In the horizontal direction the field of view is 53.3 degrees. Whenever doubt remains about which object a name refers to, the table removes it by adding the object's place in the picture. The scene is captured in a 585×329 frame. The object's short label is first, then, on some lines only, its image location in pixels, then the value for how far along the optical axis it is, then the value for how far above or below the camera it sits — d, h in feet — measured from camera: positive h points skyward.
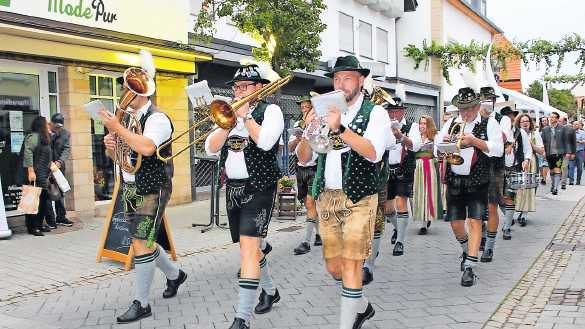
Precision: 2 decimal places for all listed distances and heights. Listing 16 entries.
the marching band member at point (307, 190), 24.21 -1.95
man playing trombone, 14.11 -0.65
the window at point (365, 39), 68.59 +12.77
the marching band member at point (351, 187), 12.79 -0.92
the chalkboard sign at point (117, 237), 22.36 -3.43
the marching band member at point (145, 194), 15.28 -1.20
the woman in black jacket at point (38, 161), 28.73 -0.49
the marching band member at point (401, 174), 23.25 -1.25
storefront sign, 30.81 +8.07
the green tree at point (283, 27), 30.66 +6.51
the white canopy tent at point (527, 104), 71.77 +4.89
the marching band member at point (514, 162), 26.61 -0.83
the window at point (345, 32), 63.62 +12.66
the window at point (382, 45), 73.51 +12.96
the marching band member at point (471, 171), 18.81 -0.87
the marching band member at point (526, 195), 30.89 -2.77
